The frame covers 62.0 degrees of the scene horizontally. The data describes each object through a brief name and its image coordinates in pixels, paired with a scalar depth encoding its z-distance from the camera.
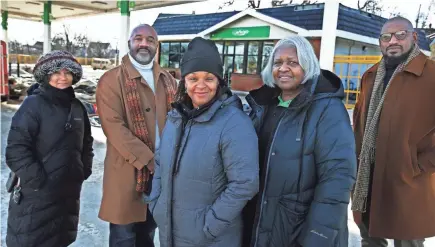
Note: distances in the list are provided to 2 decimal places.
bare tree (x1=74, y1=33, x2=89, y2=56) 53.62
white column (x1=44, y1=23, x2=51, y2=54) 15.12
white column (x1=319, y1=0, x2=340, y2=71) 13.64
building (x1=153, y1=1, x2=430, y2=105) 14.04
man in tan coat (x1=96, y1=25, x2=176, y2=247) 2.49
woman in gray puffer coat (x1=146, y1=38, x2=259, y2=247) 1.71
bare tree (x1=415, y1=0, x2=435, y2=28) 28.51
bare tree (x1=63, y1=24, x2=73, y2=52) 48.28
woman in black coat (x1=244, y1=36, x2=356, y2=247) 1.65
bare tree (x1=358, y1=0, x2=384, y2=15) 29.91
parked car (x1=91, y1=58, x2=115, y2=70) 39.28
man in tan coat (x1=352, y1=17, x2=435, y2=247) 2.33
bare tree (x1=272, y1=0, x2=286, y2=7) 27.23
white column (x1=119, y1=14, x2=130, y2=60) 12.20
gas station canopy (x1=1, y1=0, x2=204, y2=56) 12.20
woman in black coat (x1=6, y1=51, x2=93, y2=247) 2.34
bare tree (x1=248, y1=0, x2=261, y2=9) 32.02
